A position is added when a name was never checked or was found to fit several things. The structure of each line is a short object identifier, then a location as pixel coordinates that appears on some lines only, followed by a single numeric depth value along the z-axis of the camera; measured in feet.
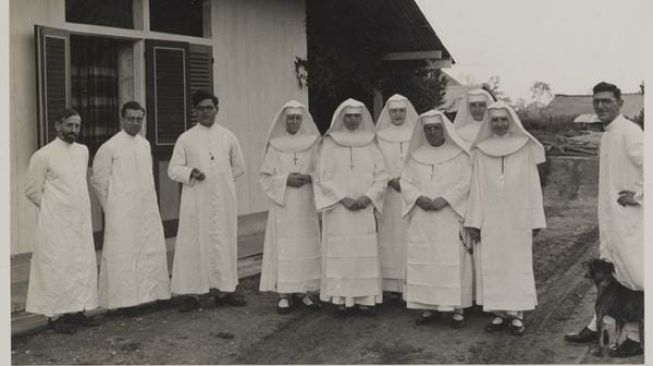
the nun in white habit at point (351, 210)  20.61
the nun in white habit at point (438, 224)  19.42
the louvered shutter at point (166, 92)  29.17
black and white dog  16.29
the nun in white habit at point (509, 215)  18.74
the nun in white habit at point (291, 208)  21.36
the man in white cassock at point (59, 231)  18.79
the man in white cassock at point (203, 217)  21.75
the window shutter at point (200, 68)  31.30
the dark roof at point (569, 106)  86.99
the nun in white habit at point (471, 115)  21.01
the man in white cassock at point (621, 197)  16.14
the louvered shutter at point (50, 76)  24.58
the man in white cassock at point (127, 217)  20.40
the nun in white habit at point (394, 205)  21.75
